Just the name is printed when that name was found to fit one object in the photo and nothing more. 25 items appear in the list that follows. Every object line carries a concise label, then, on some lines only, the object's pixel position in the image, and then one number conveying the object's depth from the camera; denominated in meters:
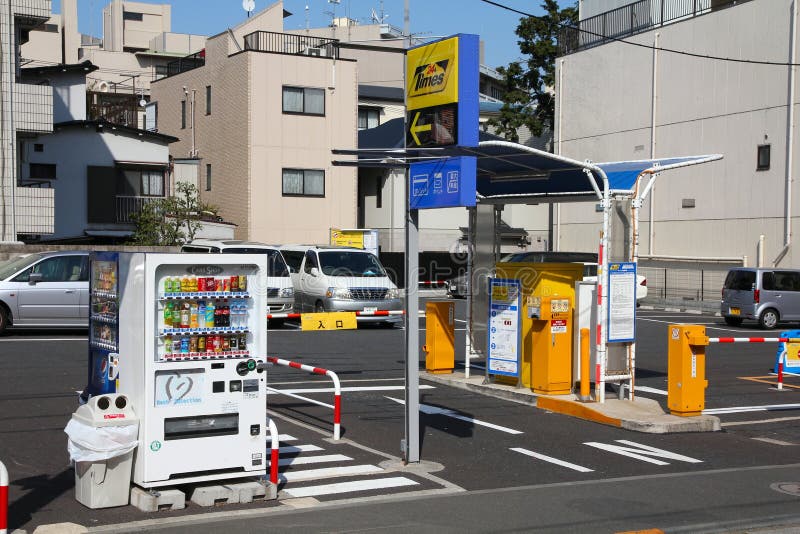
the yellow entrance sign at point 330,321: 18.03
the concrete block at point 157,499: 7.47
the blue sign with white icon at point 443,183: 9.03
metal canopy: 12.62
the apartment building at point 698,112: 33.34
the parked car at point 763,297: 27.92
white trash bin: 7.35
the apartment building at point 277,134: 40.19
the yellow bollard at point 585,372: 12.71
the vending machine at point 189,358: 7.57
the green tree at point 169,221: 32.72
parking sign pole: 9.40
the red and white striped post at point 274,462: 8.09
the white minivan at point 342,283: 24.23
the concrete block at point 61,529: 6.85
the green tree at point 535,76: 53.31
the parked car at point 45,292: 19.78
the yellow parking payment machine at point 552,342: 12.84
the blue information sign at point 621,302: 12.70
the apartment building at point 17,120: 27.86
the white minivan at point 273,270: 23.75
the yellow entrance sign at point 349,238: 38.59
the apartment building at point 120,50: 52.41
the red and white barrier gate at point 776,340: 12.82
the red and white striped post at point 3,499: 6.04
